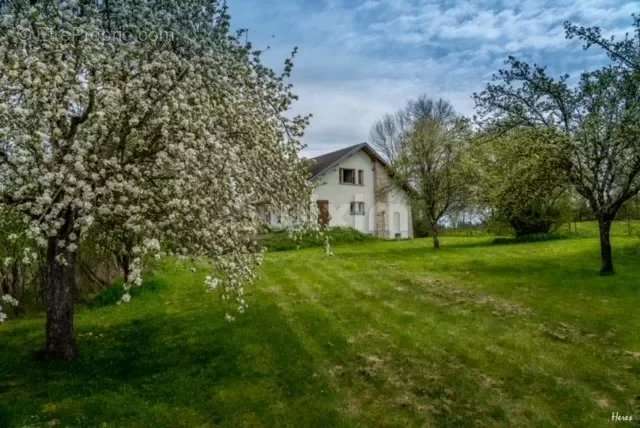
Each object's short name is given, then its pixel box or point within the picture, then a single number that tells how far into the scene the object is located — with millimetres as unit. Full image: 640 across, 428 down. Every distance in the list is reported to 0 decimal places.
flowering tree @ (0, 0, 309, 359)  7781
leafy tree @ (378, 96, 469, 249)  31575
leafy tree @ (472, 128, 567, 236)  18234
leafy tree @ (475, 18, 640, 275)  16781
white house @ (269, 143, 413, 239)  45125
